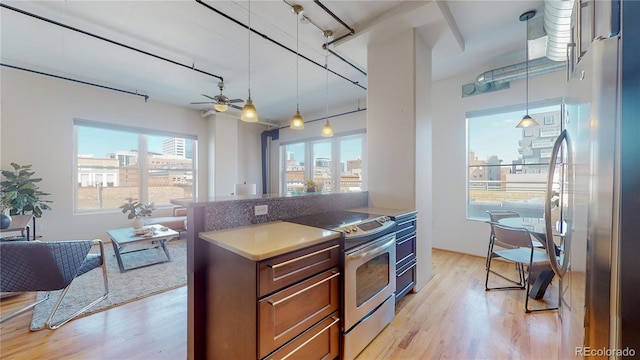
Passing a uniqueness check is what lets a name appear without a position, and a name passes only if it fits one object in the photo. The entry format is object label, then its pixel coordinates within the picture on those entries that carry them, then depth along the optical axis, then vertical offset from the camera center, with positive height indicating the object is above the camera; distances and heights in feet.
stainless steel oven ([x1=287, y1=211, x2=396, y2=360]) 5.35 -2.45
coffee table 10.54 -2.85
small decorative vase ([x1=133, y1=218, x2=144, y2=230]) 12.11 -2.45
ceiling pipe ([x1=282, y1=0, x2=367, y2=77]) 7.91 +5.64
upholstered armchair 6.14 -2.42
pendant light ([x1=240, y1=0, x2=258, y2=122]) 8.86 +2.42
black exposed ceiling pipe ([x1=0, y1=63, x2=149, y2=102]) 12.17 +5.54
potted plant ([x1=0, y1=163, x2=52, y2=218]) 11.46 -0.78
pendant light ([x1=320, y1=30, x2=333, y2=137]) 9.27 +5.62
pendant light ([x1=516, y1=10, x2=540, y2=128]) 8.17 +4.62
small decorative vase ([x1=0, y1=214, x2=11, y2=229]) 8.91 -1.74
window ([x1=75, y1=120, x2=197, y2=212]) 15.64 +0.78
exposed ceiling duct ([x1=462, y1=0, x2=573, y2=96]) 6.69 +4.63
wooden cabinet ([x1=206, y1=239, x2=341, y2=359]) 3.96 -2.38
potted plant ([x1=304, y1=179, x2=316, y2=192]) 9.78 -0.39
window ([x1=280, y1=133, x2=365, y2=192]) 19.10 +1.26
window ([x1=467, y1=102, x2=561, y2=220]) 11.19 +0.87
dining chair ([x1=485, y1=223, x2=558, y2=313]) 7.50 -2.71
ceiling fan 12.12 +3.86
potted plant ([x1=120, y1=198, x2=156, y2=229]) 12.07 -1.83
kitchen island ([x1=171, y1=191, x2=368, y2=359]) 5.04 -1.56
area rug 7.52 -4.23
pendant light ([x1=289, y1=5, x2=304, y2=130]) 8.03 +2.74
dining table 7.77 -3.15
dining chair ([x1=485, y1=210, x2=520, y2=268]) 10.51 -1.68
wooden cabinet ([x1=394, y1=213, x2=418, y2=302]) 7.47 -2.53
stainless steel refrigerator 2.11 -0.07
